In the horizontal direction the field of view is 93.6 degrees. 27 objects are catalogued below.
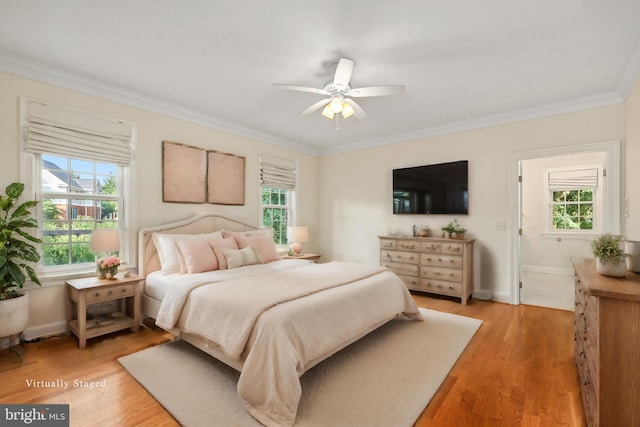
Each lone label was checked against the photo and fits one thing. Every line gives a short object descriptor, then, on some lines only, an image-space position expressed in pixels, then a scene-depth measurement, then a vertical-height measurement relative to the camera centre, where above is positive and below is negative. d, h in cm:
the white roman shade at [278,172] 514 +74
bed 189 -73
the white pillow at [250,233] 411 -27
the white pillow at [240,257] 352 -53
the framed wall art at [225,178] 437 +53
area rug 185 -124
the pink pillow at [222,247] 351 -41
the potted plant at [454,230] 443 -24
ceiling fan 261 +113
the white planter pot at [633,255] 192 -26
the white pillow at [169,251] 337 -44
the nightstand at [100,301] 279 -91
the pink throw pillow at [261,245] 399 -43
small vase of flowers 309 -56
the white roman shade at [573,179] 579 +70
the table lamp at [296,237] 500 -39
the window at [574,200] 578 +29
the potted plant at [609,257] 177 -25
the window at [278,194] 519 +36
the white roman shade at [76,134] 293 +83
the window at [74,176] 296 +39
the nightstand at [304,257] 484 -70
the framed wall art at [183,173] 388 +54
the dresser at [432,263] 418 -73
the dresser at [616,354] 144 -69
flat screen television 457 +40
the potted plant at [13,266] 249 -45
